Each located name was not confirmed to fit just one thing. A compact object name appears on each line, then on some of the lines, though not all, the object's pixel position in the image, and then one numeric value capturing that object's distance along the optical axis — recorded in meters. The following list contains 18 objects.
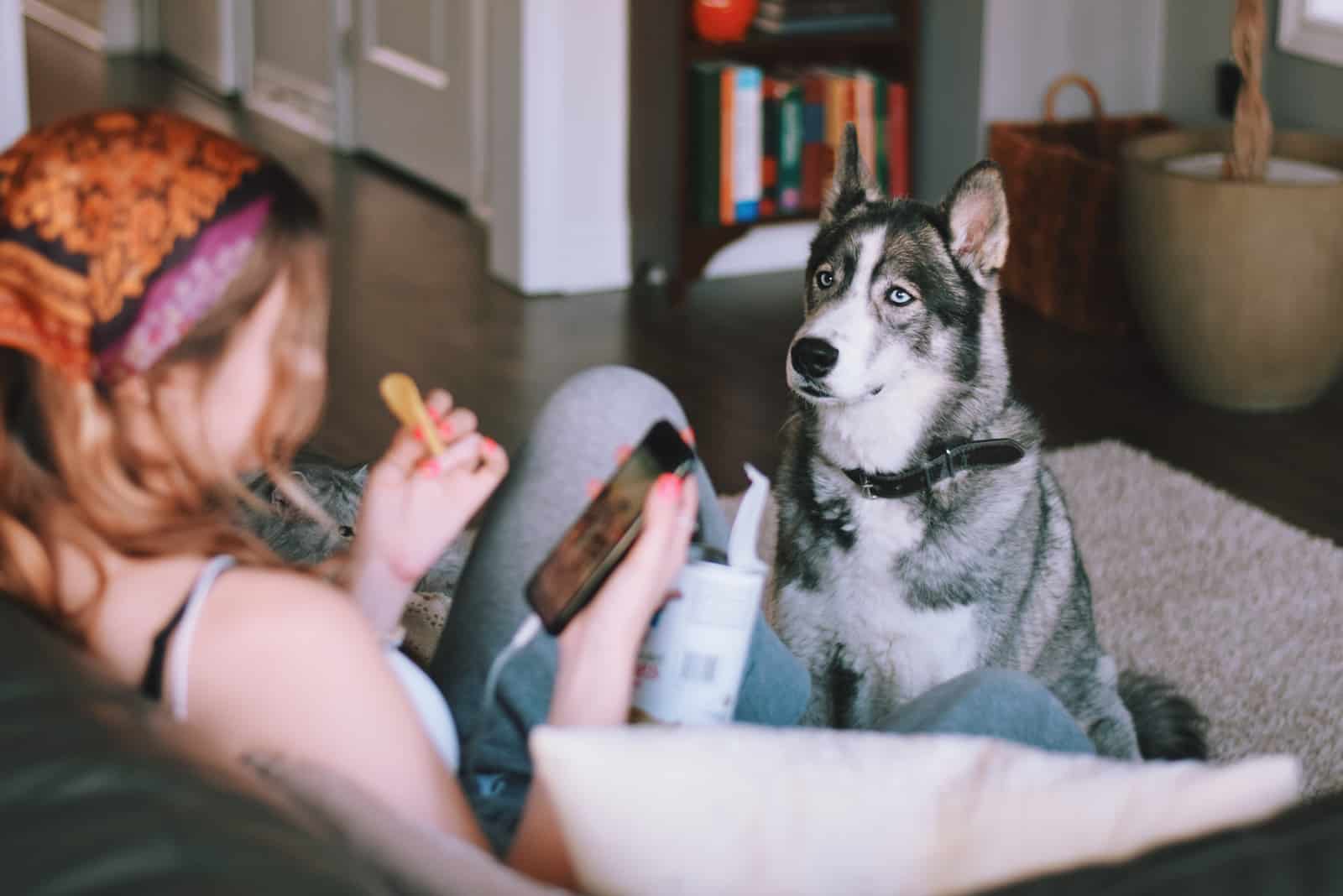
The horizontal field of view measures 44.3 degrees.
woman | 0.99
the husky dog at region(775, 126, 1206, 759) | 1.93
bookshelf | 4.19
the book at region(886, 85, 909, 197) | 4.46
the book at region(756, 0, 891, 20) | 4.25
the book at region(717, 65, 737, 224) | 4.20
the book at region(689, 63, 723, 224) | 4.20
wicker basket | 4.00
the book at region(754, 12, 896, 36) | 4.26
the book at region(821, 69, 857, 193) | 4.38
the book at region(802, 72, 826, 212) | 4.36
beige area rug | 2.35
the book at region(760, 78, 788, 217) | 4.32
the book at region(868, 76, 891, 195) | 4.44
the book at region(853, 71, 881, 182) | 4.41
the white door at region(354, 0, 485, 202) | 4.92
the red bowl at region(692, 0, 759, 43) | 4.15
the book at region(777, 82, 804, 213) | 4.33
